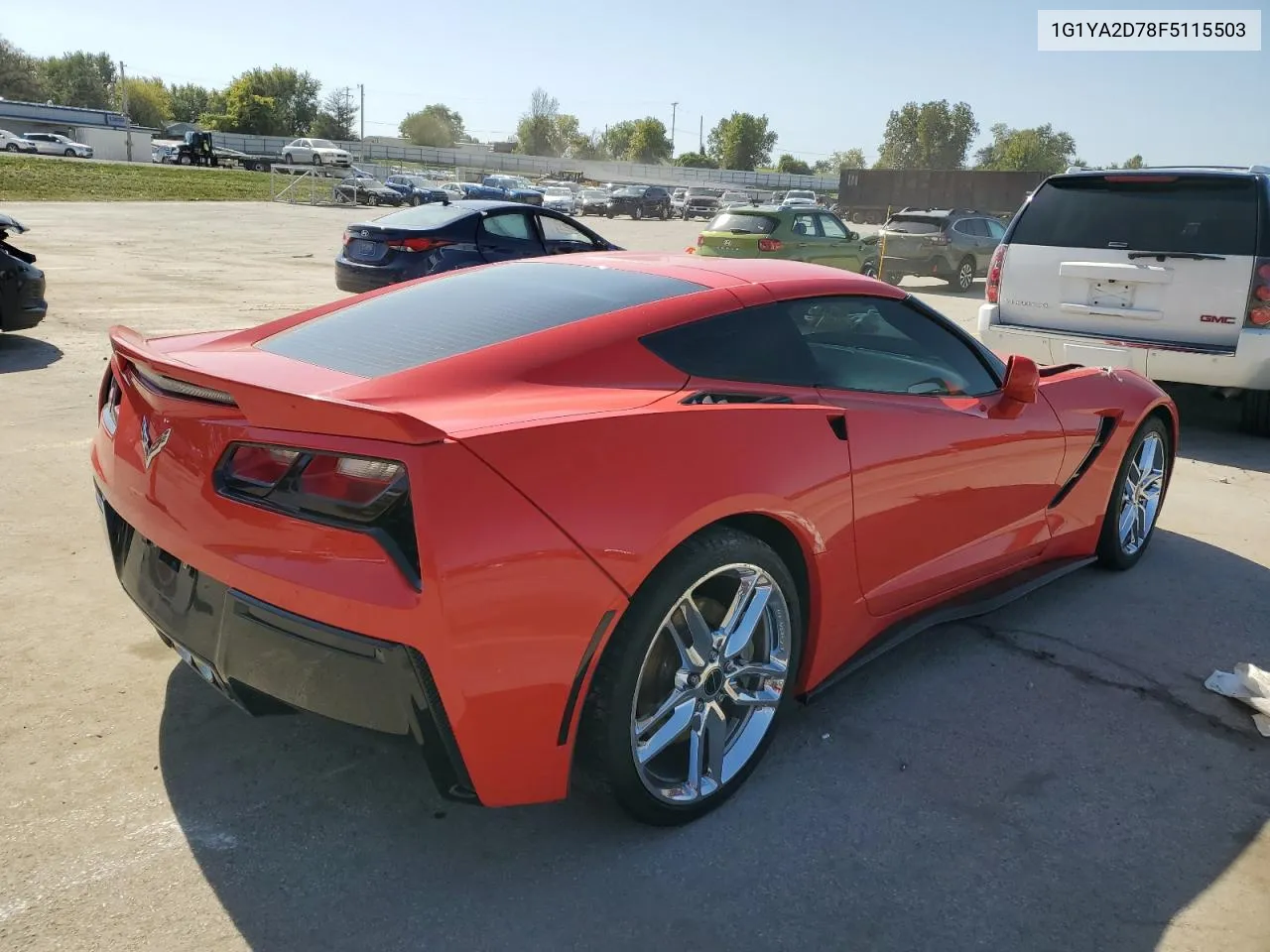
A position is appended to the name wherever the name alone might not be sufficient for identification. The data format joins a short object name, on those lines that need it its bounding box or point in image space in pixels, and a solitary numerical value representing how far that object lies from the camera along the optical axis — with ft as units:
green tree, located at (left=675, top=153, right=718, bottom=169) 449.06
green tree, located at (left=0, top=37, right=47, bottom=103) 355.97
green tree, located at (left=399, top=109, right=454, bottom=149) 454.40
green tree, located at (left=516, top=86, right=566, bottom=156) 508.12
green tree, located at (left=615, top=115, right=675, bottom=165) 485.56
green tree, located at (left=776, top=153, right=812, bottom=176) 483.10
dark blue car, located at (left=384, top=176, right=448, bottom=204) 146.00
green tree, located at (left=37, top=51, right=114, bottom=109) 406.21
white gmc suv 22.45
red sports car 7.02
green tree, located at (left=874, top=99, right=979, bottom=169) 493.36
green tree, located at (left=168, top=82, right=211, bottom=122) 428.56
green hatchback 50.06
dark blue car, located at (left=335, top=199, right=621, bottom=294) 36.68
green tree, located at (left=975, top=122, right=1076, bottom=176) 453.17
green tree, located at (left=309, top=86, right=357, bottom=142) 382.63
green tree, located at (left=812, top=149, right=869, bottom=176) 561.35
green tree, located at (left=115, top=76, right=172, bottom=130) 396.37
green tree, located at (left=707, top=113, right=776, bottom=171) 463.42
